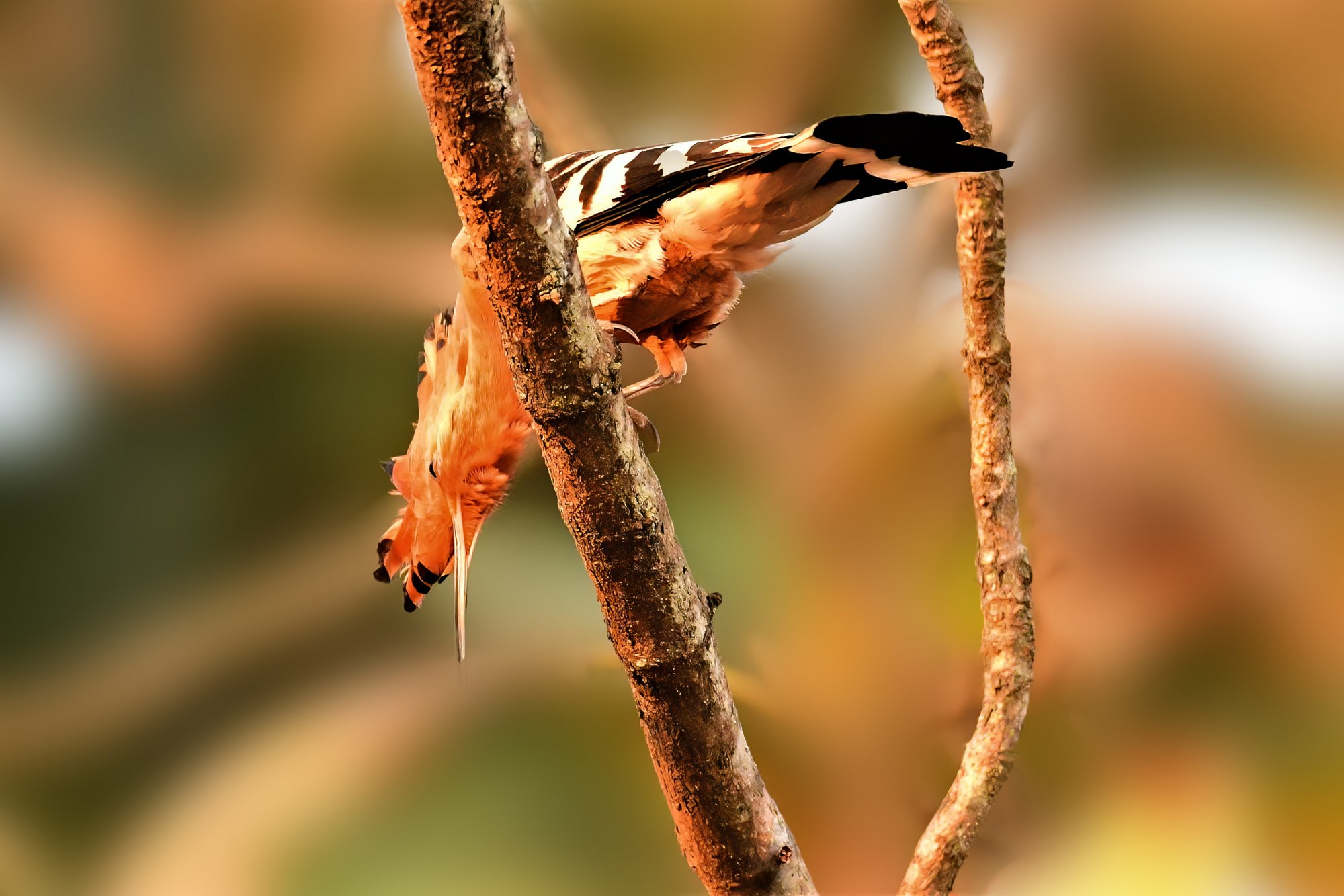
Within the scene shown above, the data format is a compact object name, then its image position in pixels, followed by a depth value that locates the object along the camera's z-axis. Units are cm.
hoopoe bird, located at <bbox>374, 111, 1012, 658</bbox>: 555
